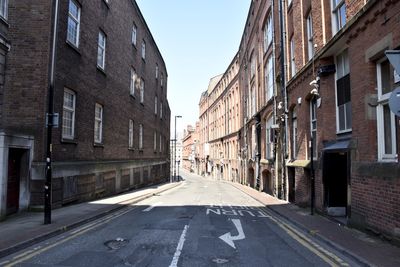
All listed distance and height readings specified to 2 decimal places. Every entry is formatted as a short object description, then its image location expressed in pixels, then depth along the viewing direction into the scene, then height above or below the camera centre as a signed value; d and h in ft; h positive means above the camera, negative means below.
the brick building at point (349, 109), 28.16 +5.59
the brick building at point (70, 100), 41.88 +8.78
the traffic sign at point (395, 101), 16.30 +2.80
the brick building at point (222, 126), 166.78 +20.86
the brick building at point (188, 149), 349.94 +15.02
